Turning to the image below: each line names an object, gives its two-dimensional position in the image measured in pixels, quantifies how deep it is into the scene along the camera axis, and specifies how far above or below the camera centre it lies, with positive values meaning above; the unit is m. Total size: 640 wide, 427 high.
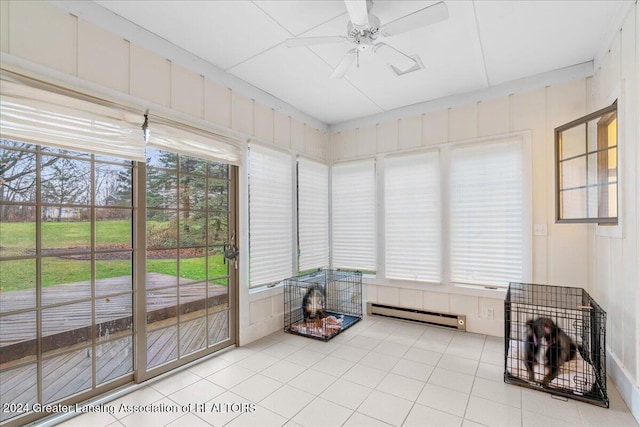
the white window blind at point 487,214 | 3.27 -0.02
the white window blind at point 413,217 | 3.77 -0.06
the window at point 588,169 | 2.28 +0.36
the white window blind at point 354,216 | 4.28 -0.05
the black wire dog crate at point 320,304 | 3.59 -1.21
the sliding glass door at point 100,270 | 1.85 -0.43
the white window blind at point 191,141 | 2.46 +0.65
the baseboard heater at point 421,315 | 3.58 -1.32
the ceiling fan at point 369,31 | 1.78 +1.21
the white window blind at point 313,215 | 4.10 -0.03
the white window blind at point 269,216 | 3.36 -0.04
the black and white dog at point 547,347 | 2.31 -1.05
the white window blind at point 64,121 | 1.74 +0.60
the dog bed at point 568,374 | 2.21 -1.25
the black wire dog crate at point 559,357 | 2.19 -1.14
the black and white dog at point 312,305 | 3.69 -1.14
